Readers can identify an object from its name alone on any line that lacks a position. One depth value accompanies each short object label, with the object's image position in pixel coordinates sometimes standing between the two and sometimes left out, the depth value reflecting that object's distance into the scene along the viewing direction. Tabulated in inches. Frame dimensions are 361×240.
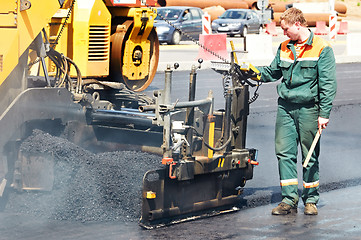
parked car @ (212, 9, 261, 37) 1449.3
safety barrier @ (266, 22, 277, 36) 1464.8
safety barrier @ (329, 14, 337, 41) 1247.8
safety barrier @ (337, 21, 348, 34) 1642.0
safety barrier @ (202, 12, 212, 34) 974.0
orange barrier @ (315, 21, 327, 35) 1566.2
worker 251.0
